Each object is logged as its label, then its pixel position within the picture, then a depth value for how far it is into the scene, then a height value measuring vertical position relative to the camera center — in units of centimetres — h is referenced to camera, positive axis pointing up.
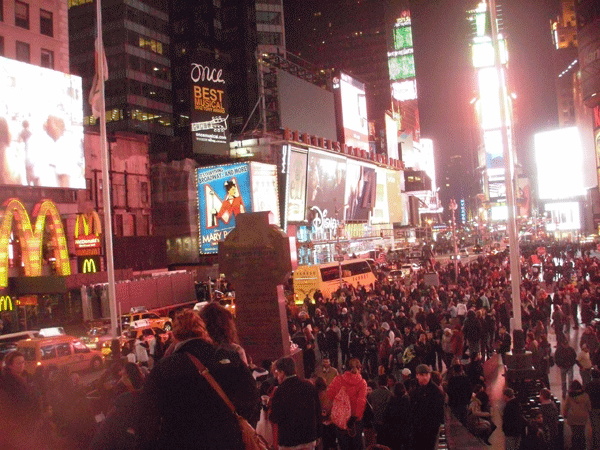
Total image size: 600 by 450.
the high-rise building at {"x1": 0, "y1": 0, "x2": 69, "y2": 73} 3553 +1265
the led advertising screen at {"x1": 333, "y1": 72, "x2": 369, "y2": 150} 6906 +1367
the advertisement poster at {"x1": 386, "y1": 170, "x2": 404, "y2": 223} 8051 +474
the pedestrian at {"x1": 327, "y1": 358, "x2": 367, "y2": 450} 785 -199
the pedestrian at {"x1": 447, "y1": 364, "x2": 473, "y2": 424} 1000 -249
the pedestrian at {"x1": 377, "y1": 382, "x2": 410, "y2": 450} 775 -231
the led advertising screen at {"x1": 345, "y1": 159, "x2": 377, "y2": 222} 6506 +463
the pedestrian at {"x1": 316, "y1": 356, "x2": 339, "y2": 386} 987 -209
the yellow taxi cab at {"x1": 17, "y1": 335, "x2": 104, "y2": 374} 1828 -298
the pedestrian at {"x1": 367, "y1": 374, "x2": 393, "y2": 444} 823 -217
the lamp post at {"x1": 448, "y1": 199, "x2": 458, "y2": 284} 3707 -204
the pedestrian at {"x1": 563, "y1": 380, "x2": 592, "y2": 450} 940 -277
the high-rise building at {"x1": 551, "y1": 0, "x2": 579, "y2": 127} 11125 +2880
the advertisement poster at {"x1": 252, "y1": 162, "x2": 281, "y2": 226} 4769 +397
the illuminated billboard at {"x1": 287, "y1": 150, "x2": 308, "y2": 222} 5231 +413
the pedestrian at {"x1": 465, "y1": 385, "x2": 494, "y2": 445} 935 -280
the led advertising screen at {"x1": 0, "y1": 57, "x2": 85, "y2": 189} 3189 +650
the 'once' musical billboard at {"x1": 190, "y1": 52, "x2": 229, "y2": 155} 4722 +1014
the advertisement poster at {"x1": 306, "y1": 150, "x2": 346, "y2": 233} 5634 +428
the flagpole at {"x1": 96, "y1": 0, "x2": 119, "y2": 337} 1700 +279
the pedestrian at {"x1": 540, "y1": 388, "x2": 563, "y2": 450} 924 -277
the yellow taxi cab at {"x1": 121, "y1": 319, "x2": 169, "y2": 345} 2207 -308
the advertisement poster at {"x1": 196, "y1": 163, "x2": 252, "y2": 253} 4788 +324
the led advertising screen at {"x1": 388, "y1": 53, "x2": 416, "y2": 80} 12331 +3219
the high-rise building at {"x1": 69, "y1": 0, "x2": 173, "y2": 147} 6481 +1950
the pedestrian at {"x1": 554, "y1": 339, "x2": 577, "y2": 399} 1318 -277
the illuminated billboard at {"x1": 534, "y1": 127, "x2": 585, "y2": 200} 7281 +691
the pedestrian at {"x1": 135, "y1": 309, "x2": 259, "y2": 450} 382 -95
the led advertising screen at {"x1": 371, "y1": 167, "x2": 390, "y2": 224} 7621 +387
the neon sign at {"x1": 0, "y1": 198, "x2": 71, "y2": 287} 3169 +89
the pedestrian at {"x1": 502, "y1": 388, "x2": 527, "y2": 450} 865 -264
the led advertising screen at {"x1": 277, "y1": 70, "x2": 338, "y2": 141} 5556 +1194
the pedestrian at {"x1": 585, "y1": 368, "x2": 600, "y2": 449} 962 -279
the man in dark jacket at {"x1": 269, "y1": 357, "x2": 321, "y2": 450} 591 -161
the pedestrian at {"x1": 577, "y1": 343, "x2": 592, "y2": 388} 1245 -277
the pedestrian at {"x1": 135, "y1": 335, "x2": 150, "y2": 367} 1557 -266
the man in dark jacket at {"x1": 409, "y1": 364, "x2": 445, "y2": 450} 743 -213
